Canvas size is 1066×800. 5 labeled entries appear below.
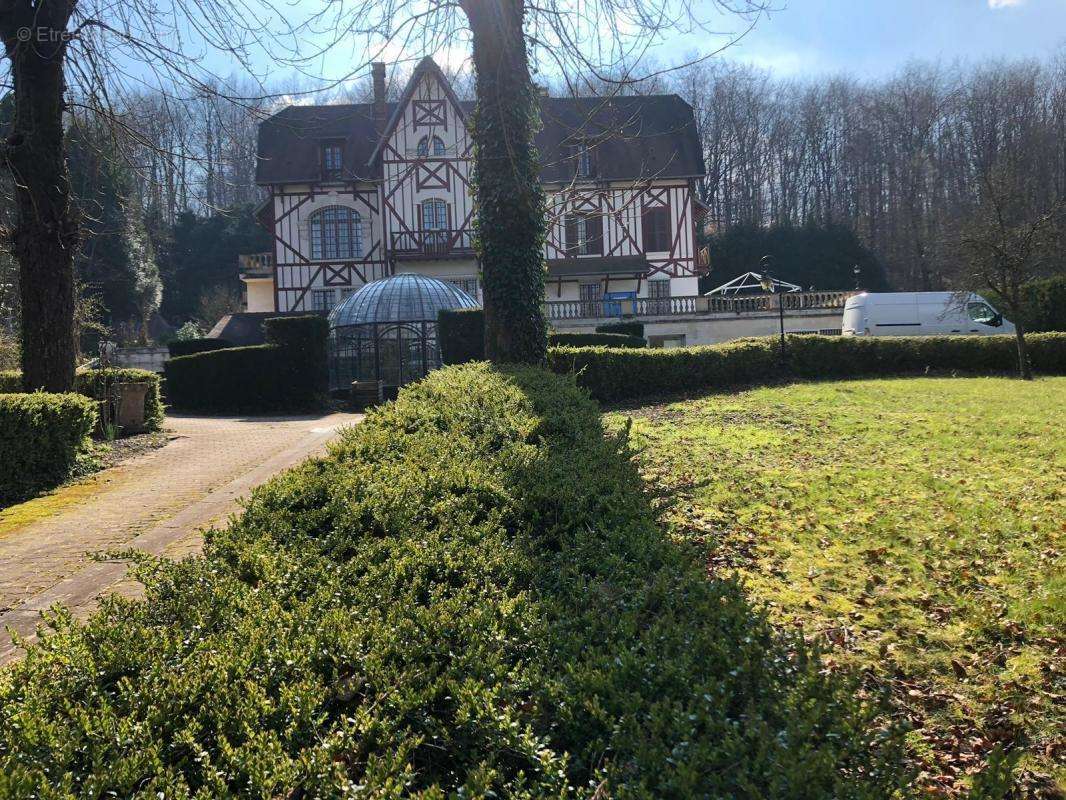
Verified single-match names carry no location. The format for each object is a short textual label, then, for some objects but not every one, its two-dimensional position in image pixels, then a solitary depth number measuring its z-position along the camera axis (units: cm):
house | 3166
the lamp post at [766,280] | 2061
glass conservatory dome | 2092
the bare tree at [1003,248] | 1841
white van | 2652
